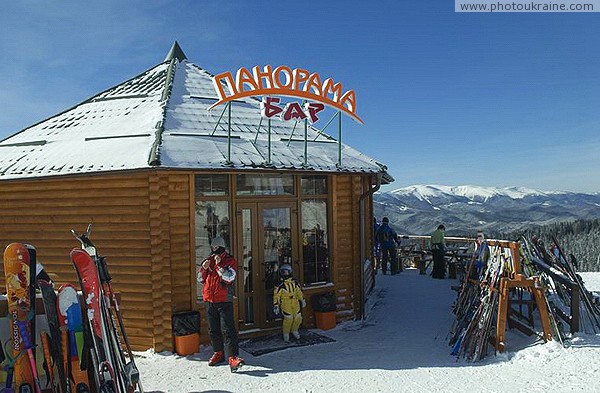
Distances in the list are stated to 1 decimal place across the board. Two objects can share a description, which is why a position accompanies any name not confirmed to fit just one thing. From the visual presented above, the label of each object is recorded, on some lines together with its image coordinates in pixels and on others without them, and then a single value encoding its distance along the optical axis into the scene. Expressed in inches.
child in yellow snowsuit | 278.4
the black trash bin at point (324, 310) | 304.2
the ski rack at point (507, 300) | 238.2
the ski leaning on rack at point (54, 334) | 173.0
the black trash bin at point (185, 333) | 255.4
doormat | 264.8
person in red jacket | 237.9
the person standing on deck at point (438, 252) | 520.7
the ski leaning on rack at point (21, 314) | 168.4
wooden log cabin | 260.7
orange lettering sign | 274.8
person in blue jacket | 562.9
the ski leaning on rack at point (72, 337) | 176.2
